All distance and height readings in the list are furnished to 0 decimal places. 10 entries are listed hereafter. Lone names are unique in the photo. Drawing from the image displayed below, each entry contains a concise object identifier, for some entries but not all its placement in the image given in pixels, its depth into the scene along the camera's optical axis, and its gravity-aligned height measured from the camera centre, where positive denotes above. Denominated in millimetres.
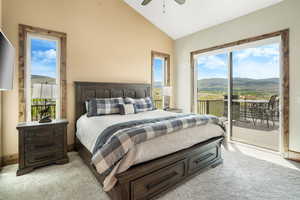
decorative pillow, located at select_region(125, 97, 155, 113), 3498 -132
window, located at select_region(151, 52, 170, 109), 4828 +702
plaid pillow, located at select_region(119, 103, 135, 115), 3145 -221
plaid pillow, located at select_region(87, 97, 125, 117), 2992 -173
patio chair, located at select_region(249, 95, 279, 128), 3228 -263
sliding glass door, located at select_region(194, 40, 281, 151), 3238 +209
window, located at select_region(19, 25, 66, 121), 2797 +593
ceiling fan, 2700 +1756
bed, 1603 -758
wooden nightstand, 2309 -746
